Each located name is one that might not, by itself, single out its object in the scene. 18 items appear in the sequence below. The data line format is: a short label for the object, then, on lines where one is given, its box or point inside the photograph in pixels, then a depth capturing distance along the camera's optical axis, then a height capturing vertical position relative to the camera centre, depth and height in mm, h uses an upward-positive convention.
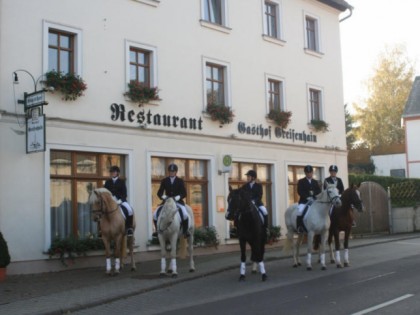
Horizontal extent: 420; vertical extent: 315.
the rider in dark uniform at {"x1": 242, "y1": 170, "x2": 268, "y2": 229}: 13742 +491
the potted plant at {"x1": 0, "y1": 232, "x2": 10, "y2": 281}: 13281 -796
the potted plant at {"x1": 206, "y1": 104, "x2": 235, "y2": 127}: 19984 +3392
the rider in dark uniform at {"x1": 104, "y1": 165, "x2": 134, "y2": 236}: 14743 +628
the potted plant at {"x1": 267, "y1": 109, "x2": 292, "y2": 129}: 22578 +3596
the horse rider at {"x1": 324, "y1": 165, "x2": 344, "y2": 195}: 15398 +775
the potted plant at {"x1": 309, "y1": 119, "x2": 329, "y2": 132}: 24641 +3560
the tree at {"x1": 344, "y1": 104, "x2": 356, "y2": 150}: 69356 +9096
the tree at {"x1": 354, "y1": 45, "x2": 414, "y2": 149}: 59375 +11183
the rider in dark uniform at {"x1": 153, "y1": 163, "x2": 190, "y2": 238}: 14209 +577
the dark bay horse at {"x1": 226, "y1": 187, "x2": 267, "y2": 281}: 12695 -252
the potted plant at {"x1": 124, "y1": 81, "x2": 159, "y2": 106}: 17422 +3609
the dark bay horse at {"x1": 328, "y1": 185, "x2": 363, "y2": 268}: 14993 -210
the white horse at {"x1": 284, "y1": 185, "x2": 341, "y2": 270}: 14602 -185
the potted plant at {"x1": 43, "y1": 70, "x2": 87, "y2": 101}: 15453 +3510
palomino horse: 13484 -65
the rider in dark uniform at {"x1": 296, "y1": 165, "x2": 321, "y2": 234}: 15375 +520
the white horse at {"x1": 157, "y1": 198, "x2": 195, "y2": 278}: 13634 -313
